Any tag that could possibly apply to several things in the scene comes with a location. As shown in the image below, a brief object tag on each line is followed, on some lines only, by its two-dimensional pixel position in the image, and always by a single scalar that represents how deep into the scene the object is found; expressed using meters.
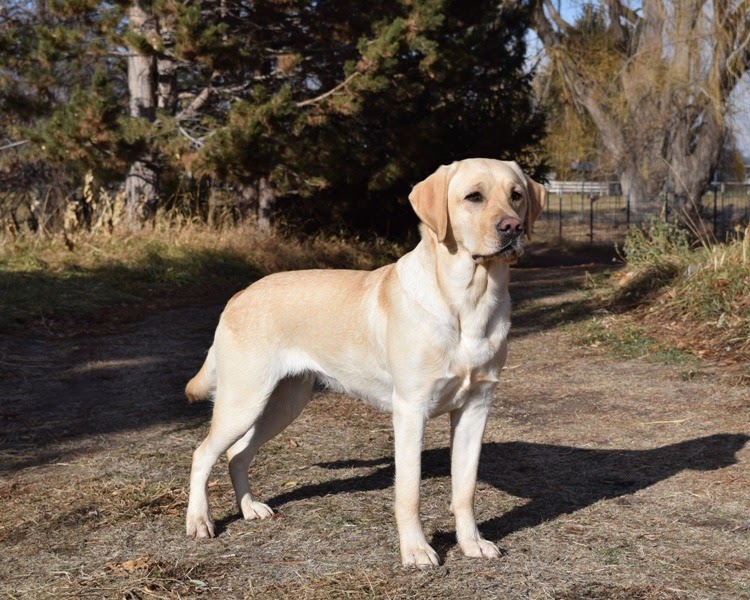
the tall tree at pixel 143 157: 14.18
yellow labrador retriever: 3.48
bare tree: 14.65
